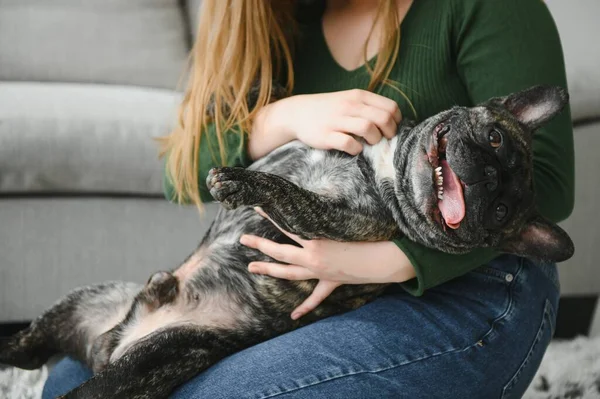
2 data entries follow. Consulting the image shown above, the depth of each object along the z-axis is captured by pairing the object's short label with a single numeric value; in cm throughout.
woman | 134
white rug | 192
